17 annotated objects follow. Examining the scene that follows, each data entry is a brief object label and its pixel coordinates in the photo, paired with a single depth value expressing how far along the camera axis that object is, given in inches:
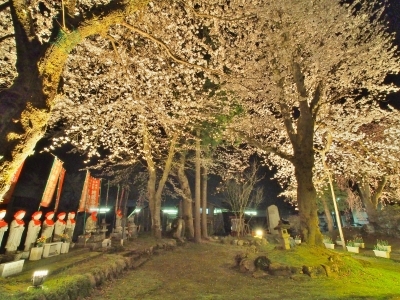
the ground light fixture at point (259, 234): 737.7
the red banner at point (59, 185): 413.3
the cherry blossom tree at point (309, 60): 362.9
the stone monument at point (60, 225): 393.1
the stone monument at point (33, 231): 343.5
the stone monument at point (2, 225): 288.0
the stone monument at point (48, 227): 371.0
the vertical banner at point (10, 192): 321.0
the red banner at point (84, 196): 484.7
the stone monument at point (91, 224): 474.8
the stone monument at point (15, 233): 313.7
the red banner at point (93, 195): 517.8
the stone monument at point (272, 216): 877.0
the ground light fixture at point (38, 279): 191.8
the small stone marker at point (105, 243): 419.1
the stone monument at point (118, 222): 567.2
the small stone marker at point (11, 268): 229.4
